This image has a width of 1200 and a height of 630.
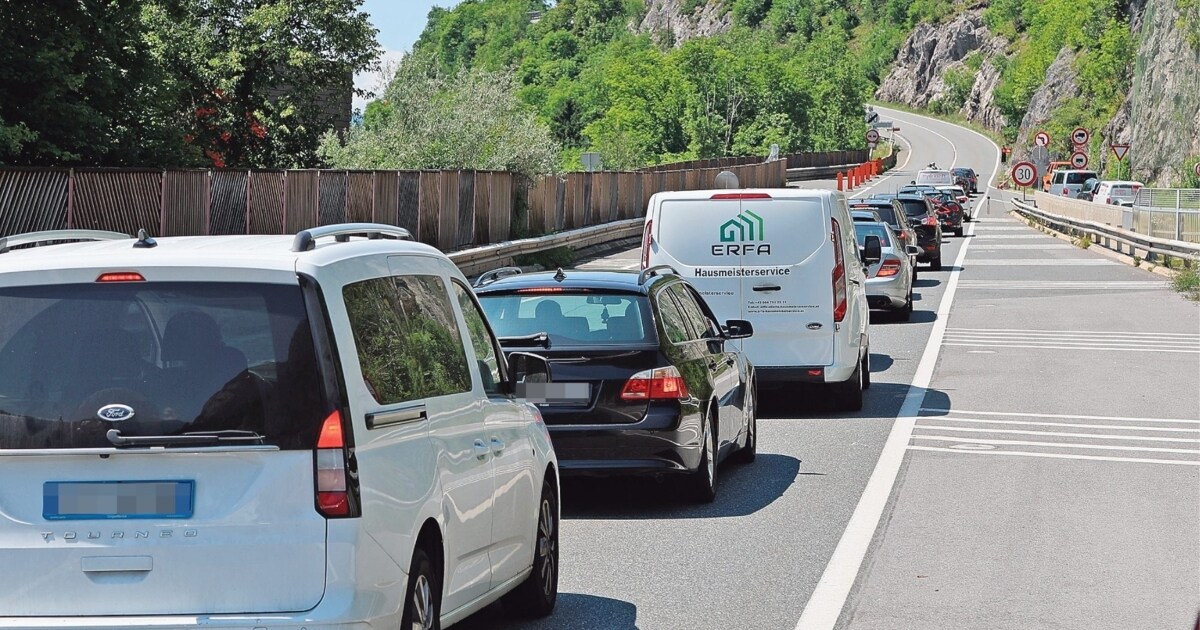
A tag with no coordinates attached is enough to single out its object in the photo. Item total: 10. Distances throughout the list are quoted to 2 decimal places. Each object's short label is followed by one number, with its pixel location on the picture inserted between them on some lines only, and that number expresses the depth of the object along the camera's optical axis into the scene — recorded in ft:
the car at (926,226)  124.67
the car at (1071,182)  248.93
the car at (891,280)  81.66
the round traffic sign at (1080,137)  211.82
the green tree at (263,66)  150.30
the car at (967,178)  296.92
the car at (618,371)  33.22
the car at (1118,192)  199.54
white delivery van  49.11
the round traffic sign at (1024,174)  215.10
